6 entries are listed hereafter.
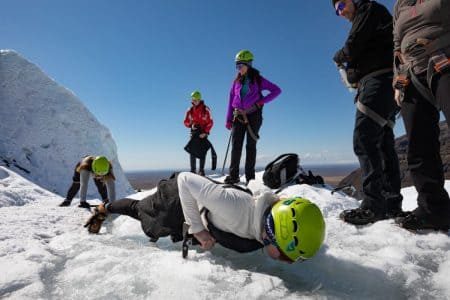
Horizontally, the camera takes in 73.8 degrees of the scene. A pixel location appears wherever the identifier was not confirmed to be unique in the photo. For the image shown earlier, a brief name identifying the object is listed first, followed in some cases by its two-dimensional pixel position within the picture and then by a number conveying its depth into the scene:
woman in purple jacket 6.12
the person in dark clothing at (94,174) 6.51
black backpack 5.91
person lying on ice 2.36
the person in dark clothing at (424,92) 2.55
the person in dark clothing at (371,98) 3.38
